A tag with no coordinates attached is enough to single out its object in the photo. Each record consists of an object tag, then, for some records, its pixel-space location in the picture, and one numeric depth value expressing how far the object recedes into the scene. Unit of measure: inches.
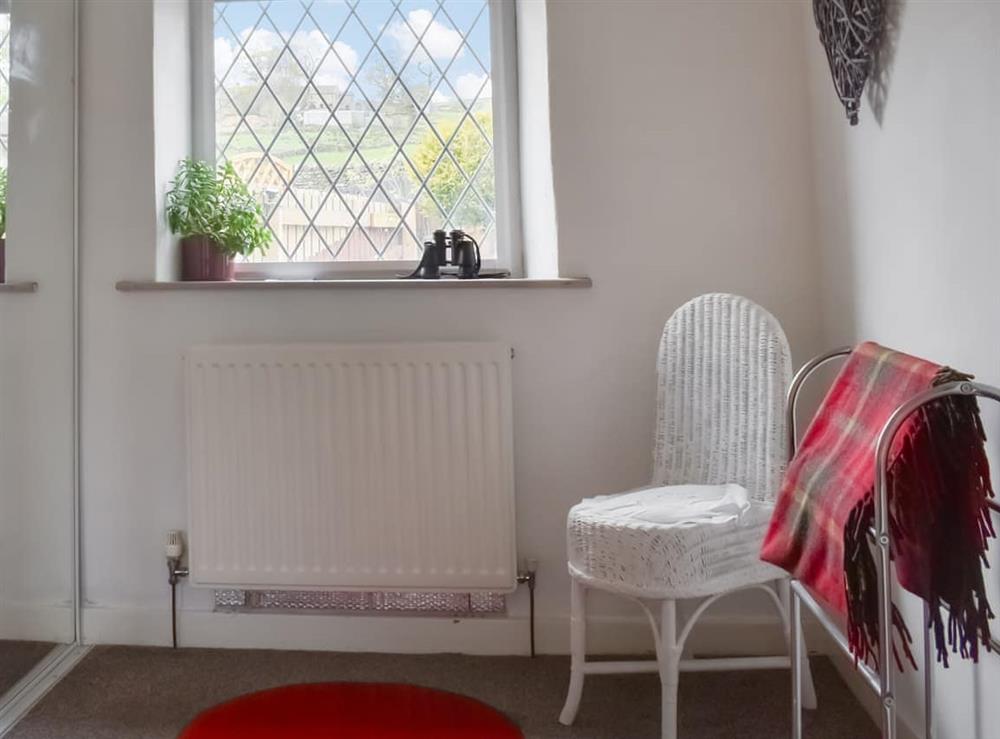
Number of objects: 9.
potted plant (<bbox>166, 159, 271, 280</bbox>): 88.3
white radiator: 82.0
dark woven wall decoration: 62.2
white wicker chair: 60.5
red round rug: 69.9
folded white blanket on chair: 62.2
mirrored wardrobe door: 82.9
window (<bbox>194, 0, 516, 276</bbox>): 96.7
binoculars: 89.6
